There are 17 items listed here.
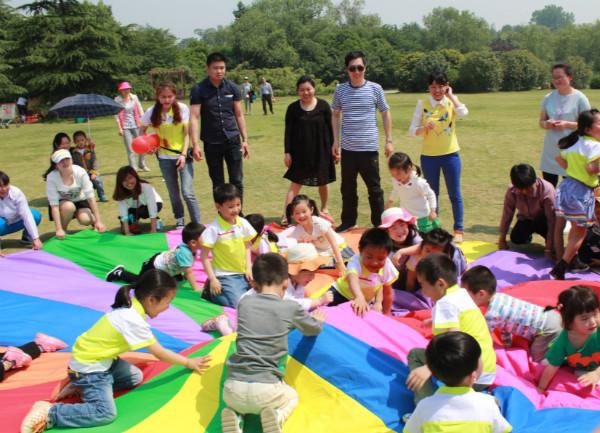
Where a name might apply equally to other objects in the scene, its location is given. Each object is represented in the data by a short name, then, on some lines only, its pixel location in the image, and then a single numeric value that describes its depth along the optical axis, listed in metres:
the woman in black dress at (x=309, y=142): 7.43
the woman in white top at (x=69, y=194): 7.44
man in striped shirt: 7.15
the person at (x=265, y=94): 24.83
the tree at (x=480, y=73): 38.25
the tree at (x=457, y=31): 77.50
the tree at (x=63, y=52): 34.06
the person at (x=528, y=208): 5.97
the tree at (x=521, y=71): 39.25
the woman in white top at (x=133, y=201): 7.22
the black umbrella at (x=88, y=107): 11.28
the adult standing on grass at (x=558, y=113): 6.57
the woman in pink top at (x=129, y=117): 11.48
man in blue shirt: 7.25
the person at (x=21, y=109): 29.76
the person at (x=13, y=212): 6.99
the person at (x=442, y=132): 6.88
